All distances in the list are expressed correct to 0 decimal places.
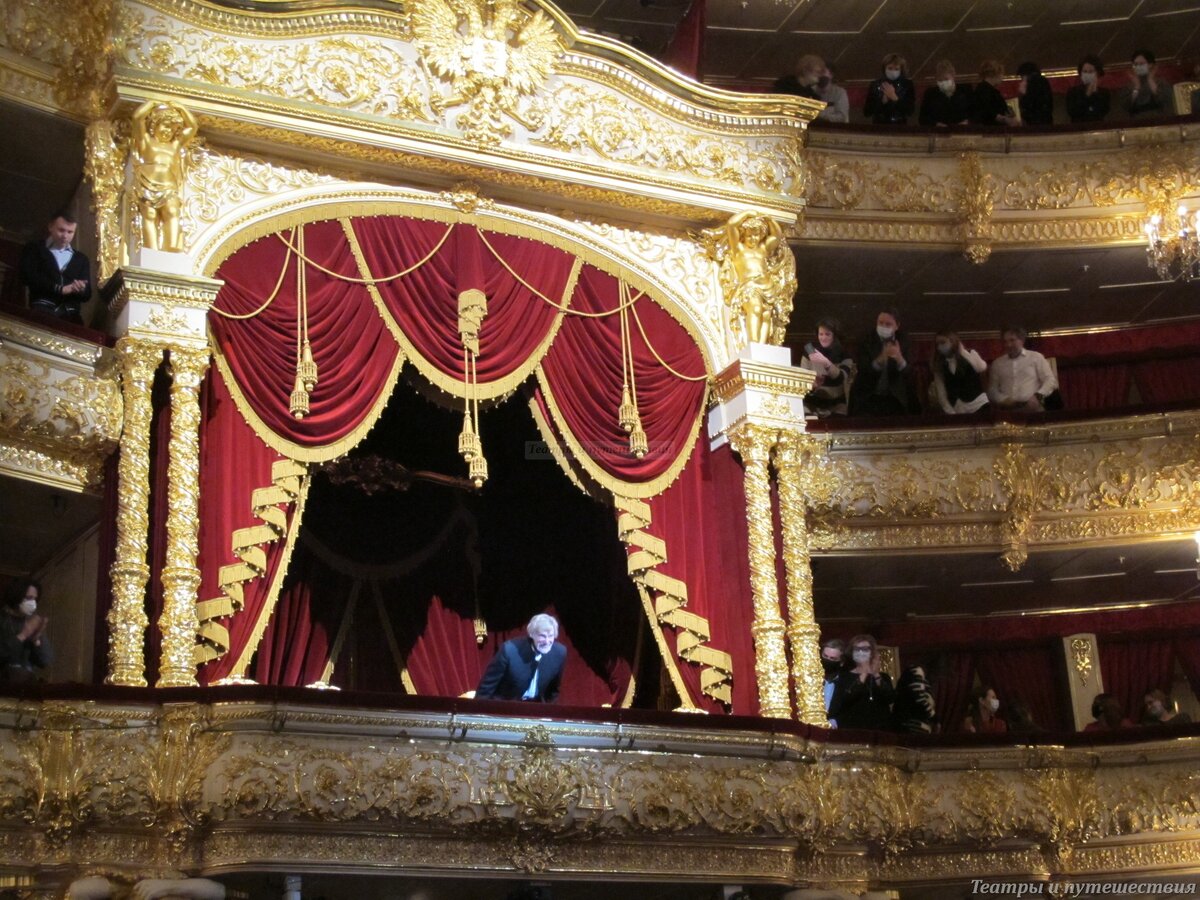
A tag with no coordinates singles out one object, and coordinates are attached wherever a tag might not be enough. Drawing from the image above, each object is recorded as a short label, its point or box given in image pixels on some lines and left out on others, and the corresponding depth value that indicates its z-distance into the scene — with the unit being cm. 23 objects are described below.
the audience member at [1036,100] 1580
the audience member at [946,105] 1552
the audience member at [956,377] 1447
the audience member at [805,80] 1475
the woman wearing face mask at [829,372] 1376
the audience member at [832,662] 1252
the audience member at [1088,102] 1577
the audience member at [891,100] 1541
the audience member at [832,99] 1520
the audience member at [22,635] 983
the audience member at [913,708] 1225
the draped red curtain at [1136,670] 1545
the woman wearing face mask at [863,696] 1220
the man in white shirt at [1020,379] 1446
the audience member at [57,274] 1073
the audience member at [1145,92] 1588
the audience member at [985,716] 1449
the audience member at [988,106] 1559
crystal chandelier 1470
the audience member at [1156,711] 1415
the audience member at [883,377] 1398
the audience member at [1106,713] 1375
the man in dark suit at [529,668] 1093
